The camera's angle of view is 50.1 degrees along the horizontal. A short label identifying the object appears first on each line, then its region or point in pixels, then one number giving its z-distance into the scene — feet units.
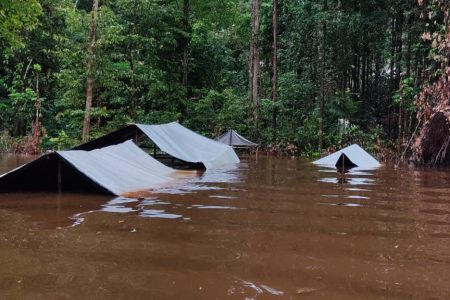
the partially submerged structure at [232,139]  55.47
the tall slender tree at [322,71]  62.49
